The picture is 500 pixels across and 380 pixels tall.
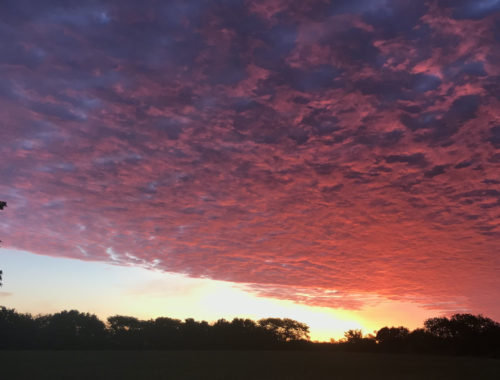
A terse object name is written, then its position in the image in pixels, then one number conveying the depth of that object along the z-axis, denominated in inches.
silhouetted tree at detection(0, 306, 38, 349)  3282.5
